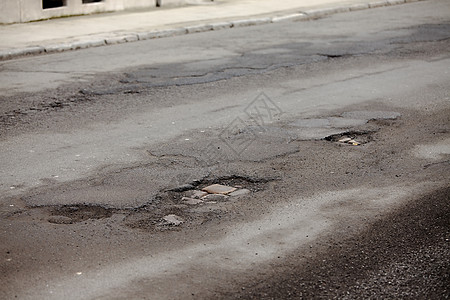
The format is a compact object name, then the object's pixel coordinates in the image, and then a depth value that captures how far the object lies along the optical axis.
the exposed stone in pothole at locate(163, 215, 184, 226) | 5.95
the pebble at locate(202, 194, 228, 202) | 6.51
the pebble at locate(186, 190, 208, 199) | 6.57
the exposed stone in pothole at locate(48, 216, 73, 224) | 5.97
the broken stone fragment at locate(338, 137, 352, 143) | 8.20
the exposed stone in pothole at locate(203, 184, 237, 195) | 6.68
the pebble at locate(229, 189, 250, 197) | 6.62
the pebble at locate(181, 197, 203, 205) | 6.41
